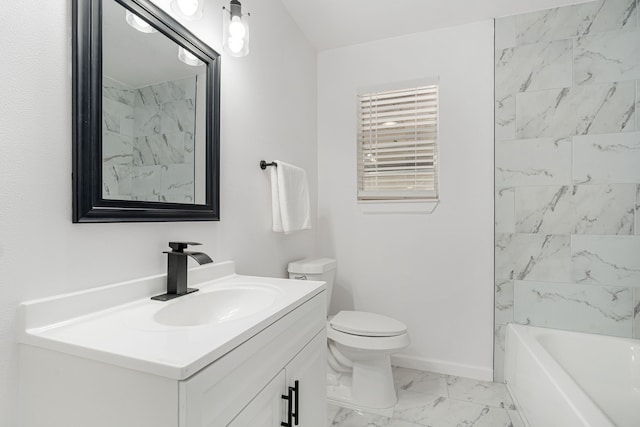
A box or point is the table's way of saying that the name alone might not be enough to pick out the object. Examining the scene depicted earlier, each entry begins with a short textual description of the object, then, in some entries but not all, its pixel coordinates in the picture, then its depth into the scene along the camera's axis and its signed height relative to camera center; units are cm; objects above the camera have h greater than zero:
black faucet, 106 -20
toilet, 174 -80
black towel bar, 172 +26
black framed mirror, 86 +31
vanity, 60 -33
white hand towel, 174 +7
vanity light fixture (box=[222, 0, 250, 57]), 127 +73
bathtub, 132 -81
